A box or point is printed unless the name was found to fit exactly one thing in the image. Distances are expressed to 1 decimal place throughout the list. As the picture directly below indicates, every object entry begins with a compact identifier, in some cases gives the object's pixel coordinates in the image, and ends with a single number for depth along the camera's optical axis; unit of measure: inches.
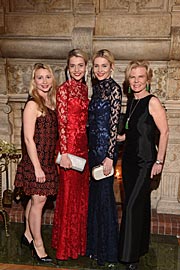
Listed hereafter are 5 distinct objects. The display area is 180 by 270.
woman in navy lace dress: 112.4
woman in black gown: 112.9
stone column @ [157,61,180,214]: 142.5
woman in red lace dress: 112.9
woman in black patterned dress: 113.7
